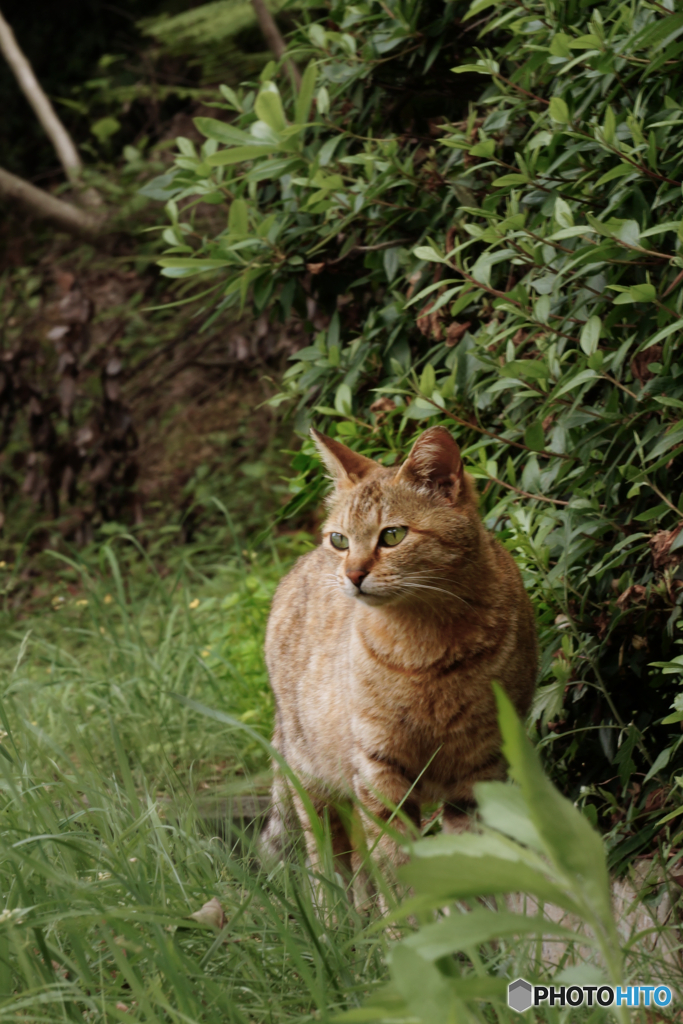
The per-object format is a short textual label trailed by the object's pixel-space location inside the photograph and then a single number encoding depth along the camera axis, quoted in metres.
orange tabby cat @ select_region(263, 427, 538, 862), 4.54
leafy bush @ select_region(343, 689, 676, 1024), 2.00
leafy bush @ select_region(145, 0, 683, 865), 4.33
